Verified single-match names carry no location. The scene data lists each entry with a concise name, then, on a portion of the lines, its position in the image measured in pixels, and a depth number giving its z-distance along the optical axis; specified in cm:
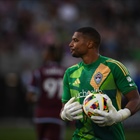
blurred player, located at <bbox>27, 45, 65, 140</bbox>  2173
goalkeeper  1303
